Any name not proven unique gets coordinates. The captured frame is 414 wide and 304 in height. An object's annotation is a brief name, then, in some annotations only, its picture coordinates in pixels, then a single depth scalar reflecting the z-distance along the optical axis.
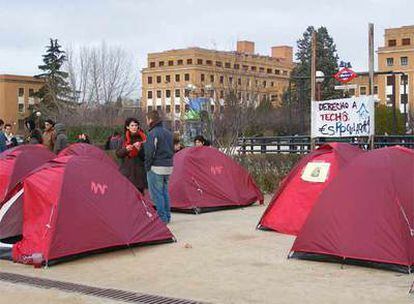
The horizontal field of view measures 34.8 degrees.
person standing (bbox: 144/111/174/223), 11.12
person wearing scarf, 11.57
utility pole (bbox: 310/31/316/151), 15.69
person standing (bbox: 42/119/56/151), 14.00
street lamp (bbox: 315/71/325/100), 24.06
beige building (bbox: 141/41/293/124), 25.27
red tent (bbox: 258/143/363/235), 10.36
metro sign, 26.09
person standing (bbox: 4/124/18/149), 19.07
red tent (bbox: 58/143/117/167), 10.66
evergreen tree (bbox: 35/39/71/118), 53.38
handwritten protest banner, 14.00
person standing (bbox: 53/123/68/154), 13.43
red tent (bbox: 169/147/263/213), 13.46
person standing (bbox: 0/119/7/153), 16.73
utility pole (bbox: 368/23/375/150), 15.10
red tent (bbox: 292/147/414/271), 7.80
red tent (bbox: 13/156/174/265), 8.50
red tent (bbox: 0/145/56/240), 12.25
